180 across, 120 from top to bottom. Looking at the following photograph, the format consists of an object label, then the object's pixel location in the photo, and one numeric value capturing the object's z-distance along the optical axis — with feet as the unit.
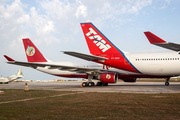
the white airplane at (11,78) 174.16
